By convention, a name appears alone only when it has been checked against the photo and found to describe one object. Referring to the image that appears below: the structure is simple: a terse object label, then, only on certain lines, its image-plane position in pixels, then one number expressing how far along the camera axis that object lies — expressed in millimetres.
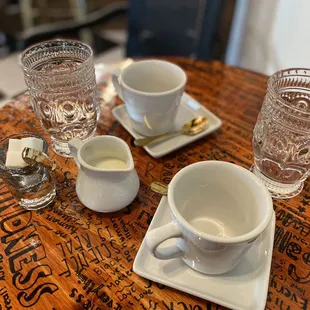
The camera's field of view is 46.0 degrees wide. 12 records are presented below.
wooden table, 426
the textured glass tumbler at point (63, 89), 556
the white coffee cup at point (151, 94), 576
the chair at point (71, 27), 1048
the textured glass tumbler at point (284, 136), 494
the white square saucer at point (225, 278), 415
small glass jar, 500
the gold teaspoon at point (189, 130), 624
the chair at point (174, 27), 1179
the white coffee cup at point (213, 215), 388
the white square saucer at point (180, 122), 618
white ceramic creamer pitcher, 475
